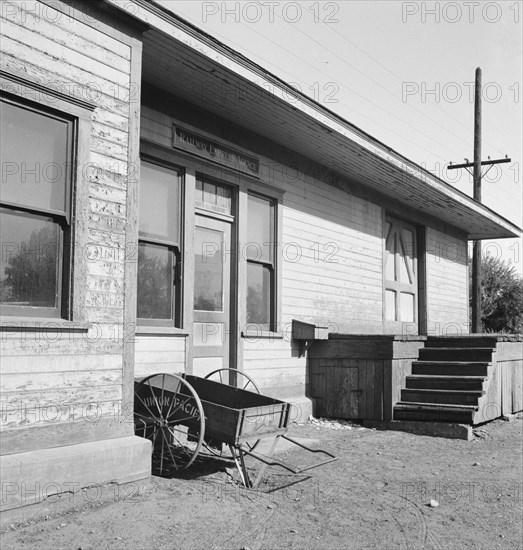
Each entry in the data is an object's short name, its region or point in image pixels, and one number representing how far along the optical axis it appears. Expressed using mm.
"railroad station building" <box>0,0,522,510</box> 4922
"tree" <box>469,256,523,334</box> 31625
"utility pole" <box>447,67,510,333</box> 20781
